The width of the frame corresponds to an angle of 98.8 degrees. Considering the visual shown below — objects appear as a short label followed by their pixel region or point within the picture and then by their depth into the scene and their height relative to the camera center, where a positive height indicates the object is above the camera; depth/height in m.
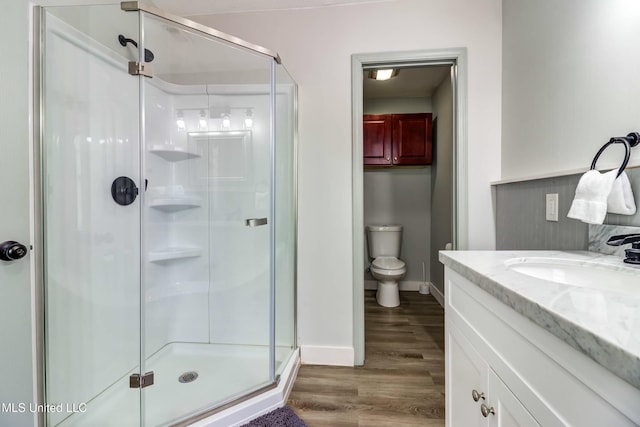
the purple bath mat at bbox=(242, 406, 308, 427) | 1.26 -0.99
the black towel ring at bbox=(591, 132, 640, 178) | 0.83 +0.21
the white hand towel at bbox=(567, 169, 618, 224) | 0.86 +0.05
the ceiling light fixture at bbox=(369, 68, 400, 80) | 2.52 +1.27
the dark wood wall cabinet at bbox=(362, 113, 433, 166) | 2.96 +0.77
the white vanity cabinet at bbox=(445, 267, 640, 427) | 0.37 -0.30
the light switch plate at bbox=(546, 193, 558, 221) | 1.17 +0.02
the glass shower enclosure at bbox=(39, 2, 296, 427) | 1.21 -0.03
